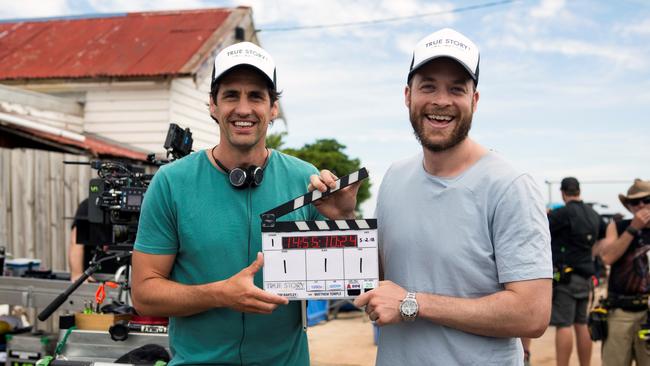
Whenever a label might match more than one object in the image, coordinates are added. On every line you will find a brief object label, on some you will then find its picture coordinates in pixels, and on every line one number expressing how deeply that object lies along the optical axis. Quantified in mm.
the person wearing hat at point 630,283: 6059
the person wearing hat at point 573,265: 7742
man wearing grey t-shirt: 2365
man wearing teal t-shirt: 2666
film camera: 4395
